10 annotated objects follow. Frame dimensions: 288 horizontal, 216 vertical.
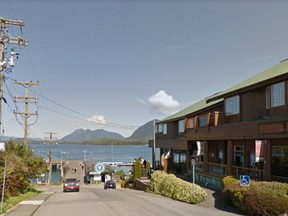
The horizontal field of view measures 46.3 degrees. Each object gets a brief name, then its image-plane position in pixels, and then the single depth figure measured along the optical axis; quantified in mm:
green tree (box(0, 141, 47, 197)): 24719
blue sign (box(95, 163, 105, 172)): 81312
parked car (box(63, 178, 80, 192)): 39094
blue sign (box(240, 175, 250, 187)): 17797
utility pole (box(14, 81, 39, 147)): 43969
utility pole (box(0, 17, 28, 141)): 23953
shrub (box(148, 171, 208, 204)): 22172
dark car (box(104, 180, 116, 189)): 50262
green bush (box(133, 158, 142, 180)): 46250
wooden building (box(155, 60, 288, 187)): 20688
